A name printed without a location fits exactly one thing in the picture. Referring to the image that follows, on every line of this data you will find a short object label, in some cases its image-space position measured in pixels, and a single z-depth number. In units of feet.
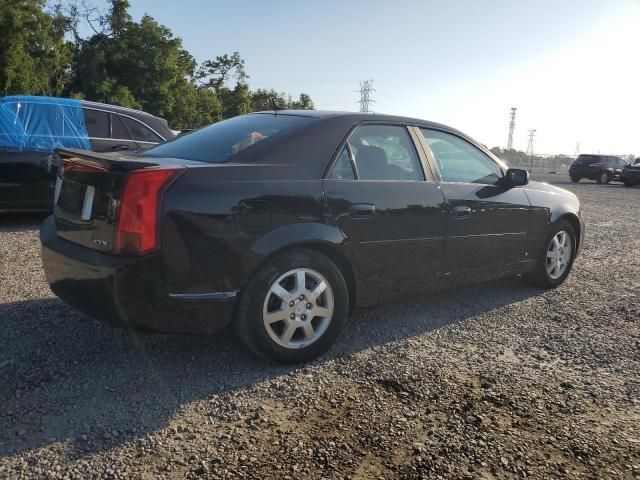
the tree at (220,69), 165.99
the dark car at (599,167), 91.81
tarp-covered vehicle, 22.54
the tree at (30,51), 82.64
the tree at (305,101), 215.72
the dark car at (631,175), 85.56
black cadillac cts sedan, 9.41
